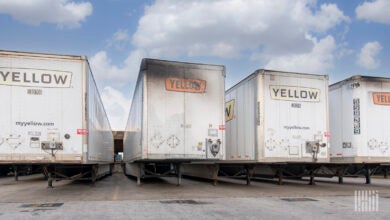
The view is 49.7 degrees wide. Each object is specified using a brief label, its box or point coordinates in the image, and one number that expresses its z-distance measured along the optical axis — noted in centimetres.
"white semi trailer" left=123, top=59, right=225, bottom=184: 1295
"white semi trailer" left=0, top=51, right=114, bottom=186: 1109
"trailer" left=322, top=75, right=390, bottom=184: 1510
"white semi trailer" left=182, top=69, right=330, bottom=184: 1402
